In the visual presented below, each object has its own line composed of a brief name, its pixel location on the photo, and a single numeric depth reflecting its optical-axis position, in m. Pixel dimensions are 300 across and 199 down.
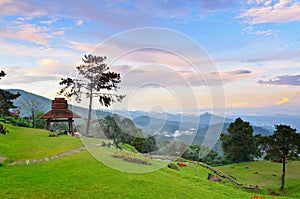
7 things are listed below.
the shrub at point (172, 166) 17.33
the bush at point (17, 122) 25.92
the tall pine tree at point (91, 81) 26.33
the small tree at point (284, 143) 23.12
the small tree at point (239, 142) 37.19
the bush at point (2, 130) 18.48
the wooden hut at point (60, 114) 24.06
